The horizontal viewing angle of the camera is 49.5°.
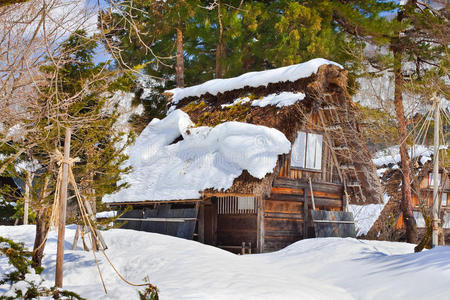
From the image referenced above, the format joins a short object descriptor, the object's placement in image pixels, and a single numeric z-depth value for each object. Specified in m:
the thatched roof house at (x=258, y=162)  15.08
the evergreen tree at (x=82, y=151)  10.26
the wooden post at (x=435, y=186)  11.37
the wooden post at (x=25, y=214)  22.14
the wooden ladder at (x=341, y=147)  17.17
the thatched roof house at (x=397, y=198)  23.68
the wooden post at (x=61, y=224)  8.38
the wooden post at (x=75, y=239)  13.48
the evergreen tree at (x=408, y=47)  19.30
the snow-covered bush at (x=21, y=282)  6.79
